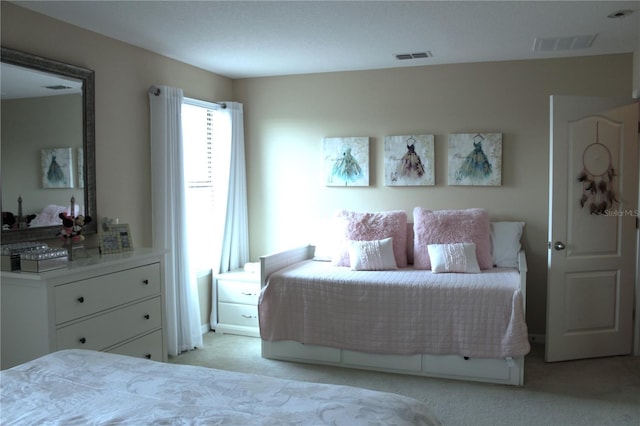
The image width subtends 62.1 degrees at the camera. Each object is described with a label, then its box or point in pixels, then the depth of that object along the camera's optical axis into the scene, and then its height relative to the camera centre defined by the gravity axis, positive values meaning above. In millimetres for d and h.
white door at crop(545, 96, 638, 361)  3812 -269
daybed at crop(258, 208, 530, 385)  3479 -753
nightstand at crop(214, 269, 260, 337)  4621 -979
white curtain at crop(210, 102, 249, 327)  4902 +78
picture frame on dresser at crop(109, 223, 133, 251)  3475 -280
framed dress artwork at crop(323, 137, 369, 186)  4801 +267
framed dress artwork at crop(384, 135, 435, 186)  4602 +259
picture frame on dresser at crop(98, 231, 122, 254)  3369 -322
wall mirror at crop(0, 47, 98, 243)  2951 +292
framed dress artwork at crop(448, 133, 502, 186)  4422 +257
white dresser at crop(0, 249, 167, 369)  2711 -643
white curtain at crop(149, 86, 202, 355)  4020 -138
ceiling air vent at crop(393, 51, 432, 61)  4184 +1078
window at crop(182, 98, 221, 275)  4609 +131
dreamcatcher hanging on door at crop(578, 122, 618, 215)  3822 +68
